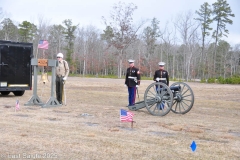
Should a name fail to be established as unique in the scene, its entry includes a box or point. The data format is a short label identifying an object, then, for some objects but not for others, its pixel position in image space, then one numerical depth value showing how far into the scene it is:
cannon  8.52
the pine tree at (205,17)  50.22
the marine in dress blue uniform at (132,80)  10.27
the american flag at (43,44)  12.88
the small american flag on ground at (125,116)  6.89
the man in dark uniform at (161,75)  9.95
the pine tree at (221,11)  49.75
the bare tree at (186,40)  44.31
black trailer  12.23
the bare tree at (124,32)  40.47
